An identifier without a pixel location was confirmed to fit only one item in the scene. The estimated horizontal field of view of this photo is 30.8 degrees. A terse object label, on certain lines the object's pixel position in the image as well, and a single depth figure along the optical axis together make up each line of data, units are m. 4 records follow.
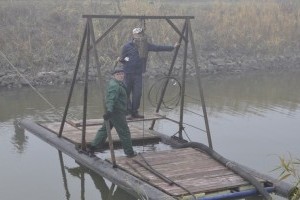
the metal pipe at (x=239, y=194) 7.93
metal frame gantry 9.55
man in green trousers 9.24
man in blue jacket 10.59
